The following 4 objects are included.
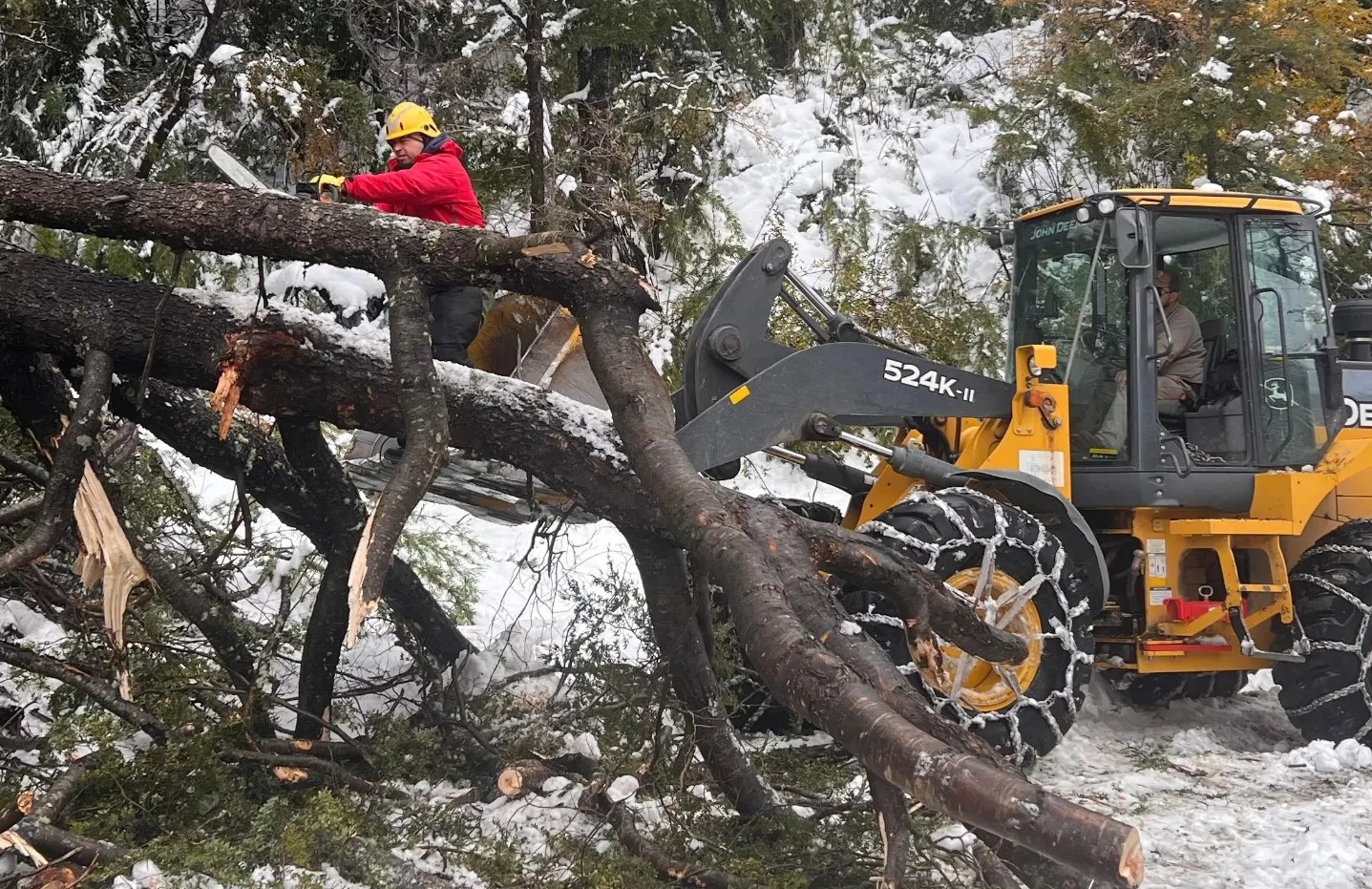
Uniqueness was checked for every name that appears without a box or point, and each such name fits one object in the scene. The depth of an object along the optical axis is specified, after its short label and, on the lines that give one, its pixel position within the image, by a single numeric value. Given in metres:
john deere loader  4.76
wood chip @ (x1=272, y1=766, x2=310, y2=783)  3.91
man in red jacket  5.02
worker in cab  5.80
